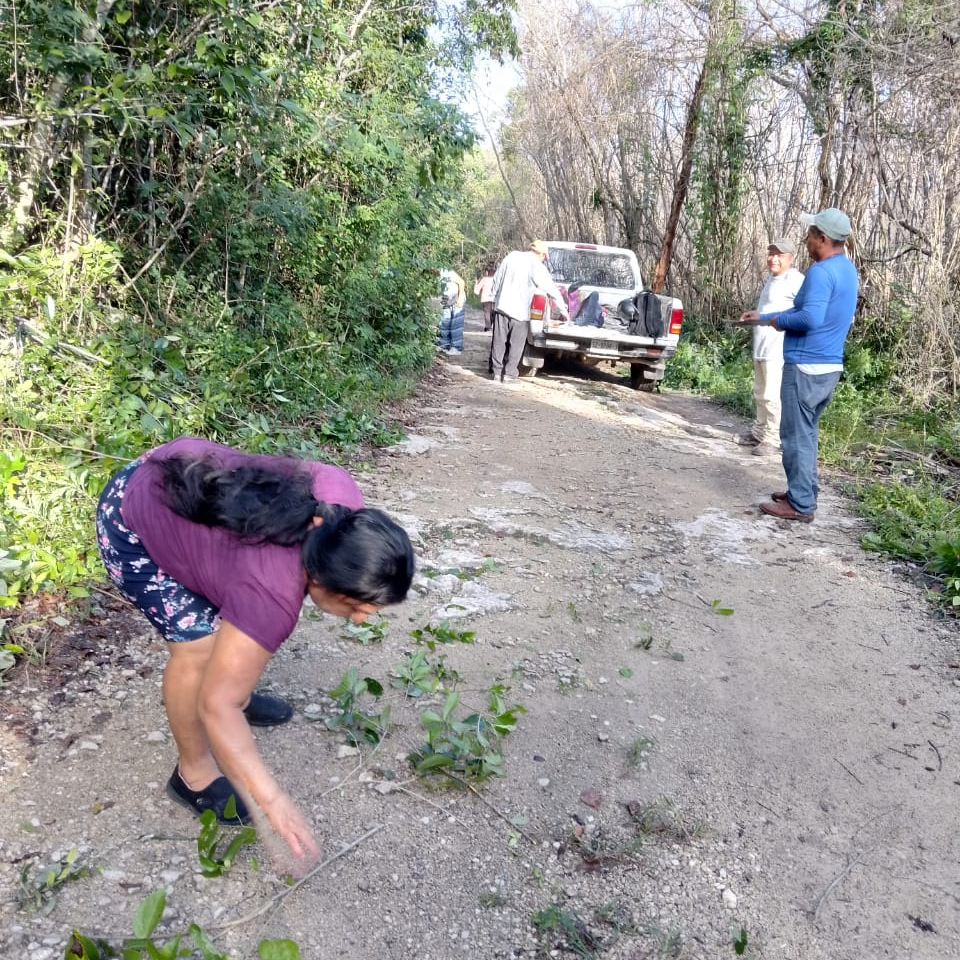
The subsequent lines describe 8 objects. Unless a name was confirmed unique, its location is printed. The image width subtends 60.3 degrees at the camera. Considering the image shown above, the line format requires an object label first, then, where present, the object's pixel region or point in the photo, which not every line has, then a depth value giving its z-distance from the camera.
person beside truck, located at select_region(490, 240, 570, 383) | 10.16
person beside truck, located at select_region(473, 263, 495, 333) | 15.44
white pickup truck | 10.68
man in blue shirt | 5.30
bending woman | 1.87
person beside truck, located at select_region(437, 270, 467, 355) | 13.39
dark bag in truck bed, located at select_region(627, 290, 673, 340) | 10.63
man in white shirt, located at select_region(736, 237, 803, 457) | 7.21
